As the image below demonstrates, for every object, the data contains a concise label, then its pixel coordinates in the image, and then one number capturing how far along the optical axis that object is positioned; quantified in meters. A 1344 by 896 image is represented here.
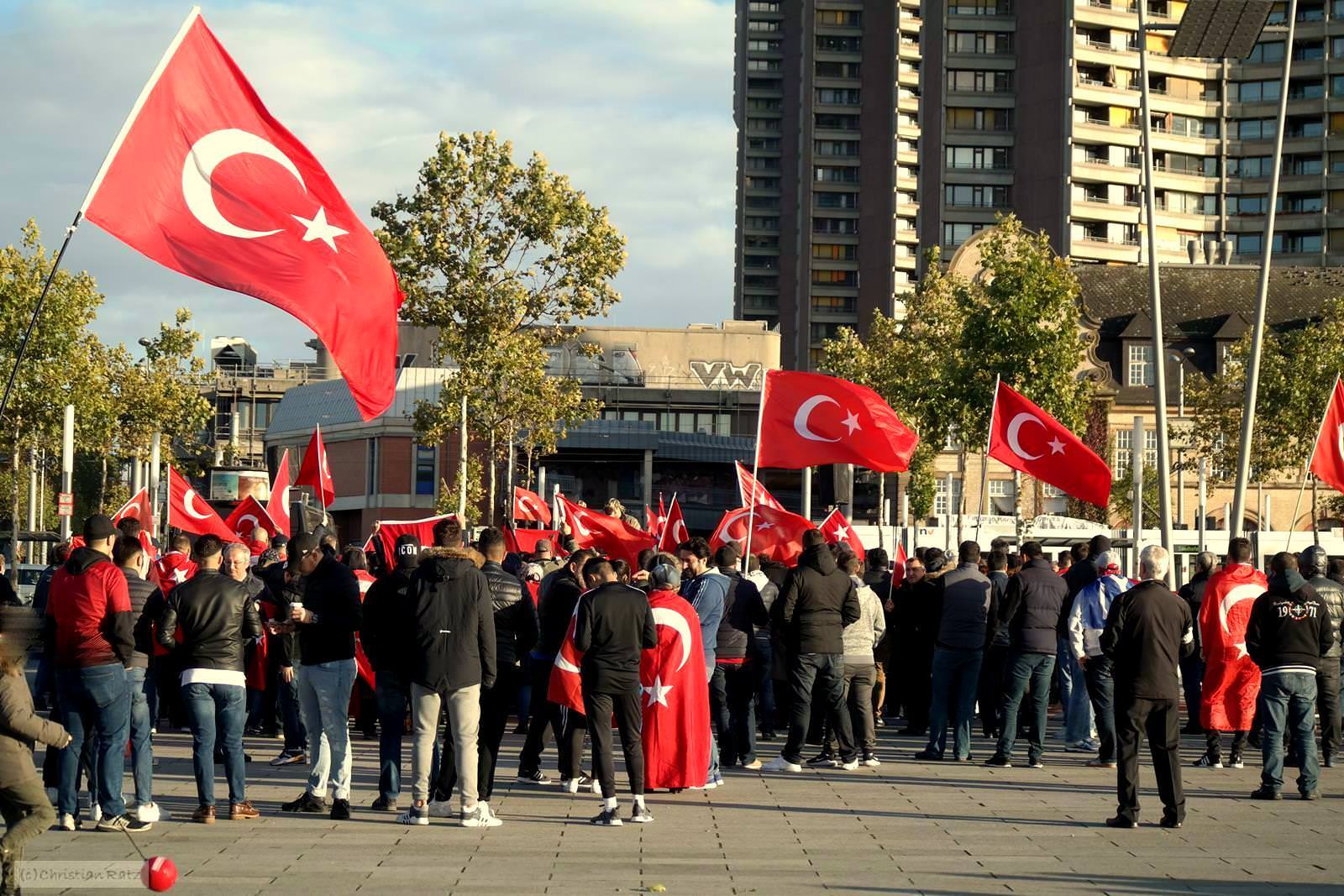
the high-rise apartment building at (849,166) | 112.31
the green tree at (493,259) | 44.44
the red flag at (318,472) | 27.31
